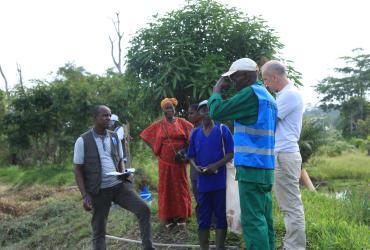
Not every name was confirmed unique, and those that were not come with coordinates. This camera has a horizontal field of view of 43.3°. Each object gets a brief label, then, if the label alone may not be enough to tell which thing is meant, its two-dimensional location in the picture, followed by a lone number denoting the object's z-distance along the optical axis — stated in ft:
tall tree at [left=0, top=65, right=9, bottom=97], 136.98
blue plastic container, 24.92
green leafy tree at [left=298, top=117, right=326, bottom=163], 57.62
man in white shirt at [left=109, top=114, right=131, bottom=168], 24.90
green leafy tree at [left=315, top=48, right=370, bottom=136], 140.56
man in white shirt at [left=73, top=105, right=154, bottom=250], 16.88
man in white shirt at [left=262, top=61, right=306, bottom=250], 14.88
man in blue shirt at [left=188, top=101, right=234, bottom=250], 16.30
